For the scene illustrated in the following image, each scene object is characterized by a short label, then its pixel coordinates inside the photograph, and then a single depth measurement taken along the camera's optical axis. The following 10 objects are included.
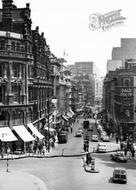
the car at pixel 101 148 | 56.12
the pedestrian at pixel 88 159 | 43.19
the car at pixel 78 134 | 81.48
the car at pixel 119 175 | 34.86
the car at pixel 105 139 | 71.36
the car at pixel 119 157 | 47.56
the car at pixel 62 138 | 67.88
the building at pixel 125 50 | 146.75
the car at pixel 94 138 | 71.19
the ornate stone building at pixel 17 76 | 55.19
